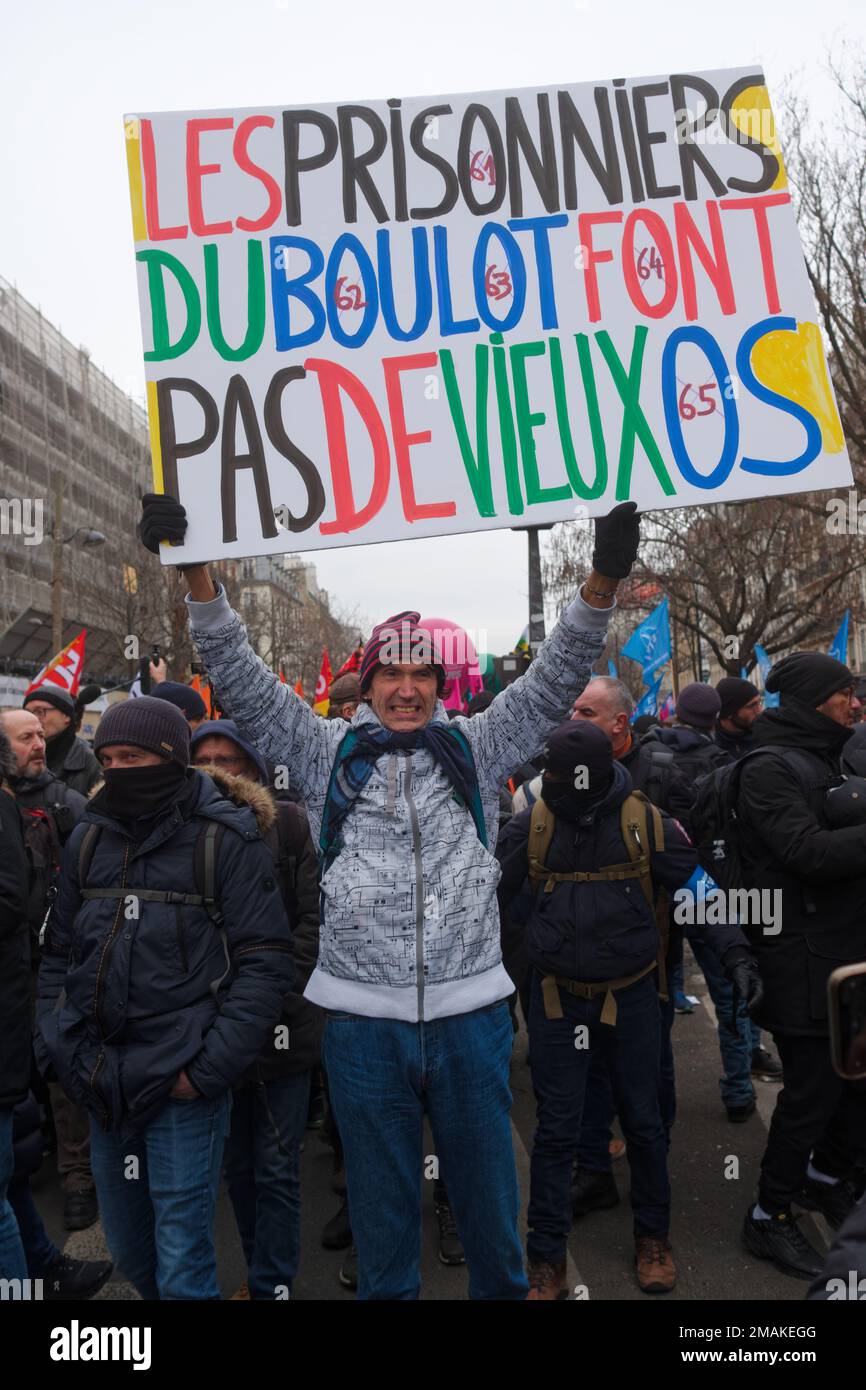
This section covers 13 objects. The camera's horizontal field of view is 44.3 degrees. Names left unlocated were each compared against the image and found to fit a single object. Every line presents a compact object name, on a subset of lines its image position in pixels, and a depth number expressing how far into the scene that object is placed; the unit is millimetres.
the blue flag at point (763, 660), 9623
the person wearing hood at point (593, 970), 3455
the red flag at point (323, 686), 10531
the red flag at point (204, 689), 7286
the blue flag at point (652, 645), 11133
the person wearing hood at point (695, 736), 5625
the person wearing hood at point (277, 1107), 3133
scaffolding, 33656
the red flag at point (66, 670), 7368
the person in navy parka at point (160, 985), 2623
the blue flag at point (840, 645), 7945
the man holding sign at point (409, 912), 2471
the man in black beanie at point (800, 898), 3512
